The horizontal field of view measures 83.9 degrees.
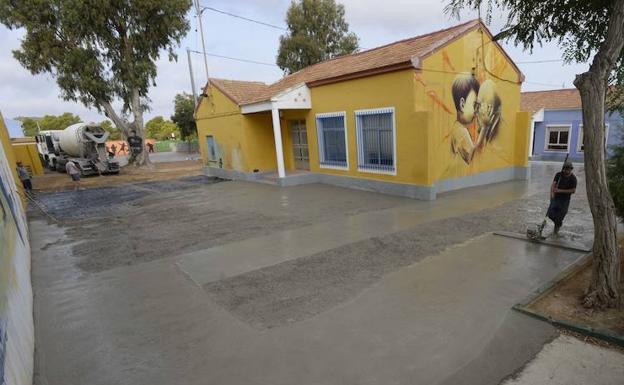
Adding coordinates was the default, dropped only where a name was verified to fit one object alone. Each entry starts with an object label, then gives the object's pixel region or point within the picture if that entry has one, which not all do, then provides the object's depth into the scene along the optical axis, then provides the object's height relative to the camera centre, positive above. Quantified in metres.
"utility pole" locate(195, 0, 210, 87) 24.97 +7.86
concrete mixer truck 20.86 -0.67
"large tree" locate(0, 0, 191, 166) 19.23 +5.60
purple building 18.30 -1.65
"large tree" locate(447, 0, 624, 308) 3.70 -0.88
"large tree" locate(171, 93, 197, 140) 35.50 +1.38
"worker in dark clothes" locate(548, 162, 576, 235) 6.02 -1.75
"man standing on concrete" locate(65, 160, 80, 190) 15.96 -1.52
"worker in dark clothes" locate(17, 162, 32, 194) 15.38 -1.55
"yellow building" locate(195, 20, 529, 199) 10.09 -0.26
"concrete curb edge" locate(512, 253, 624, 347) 3.44 -2.41
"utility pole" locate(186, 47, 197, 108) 26.38 +4.03
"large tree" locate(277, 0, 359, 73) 27.38 +6.31
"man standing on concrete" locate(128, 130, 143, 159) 23.85 -0.76
